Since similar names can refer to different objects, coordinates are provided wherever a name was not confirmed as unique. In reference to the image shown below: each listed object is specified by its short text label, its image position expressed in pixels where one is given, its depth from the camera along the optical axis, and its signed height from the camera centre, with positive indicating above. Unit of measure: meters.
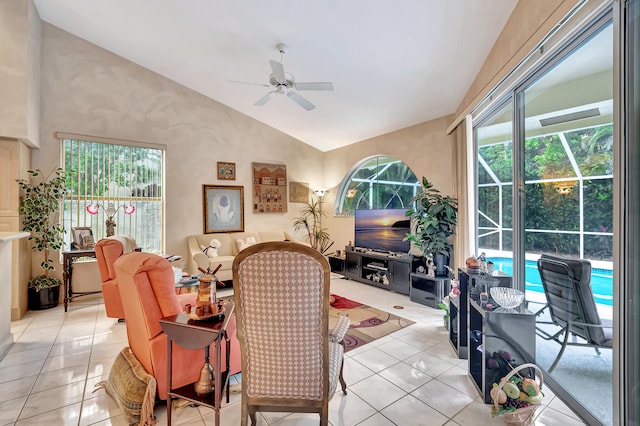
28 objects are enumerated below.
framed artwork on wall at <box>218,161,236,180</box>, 5.70 +0.84
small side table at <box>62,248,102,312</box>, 3.85 -0.70
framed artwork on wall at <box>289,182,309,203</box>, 6.64 +0.48
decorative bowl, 2.02 -0.60
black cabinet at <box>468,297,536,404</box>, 1.99 -0.91
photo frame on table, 4.12 -0.37
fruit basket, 1.75 -1.17
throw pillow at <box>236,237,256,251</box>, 5.59 -0.57
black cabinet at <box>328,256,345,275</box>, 5.95 -1.08
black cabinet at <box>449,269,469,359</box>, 2.62 -0.95
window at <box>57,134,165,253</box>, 4.43 +0.44
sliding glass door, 1.70 +0.20
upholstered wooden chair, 1.39 -0.58
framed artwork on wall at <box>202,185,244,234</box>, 5.55 +0.09
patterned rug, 3.03 -1.31
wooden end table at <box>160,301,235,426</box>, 1.61 -0.72
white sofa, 4.90 -0.58
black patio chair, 1.77 -0.62
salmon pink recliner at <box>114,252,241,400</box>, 1.81 -0.63
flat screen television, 4.75 -0.30
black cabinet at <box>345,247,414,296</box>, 4.57 -0.98
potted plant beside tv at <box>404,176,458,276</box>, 3.97 -0.18
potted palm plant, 6.74 -0.32
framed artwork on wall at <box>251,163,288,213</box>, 6.16 +0.55
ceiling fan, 3.19 +1.54
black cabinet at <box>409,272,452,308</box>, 3.97 -1.08
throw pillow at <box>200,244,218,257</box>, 5.10 -0.68
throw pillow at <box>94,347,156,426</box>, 1.78 -1.15
